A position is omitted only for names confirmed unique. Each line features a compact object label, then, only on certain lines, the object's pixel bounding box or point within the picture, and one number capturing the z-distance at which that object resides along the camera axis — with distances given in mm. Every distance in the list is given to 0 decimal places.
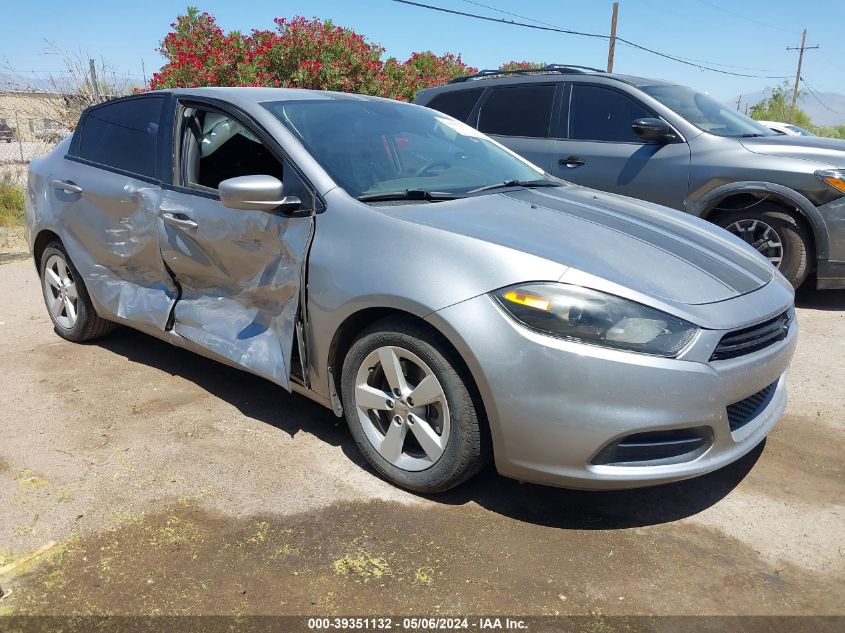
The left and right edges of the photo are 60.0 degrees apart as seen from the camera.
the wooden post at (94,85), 12683
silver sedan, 2650
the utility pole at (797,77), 47666
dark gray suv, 5801
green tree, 46147
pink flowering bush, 10742
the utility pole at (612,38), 26250
